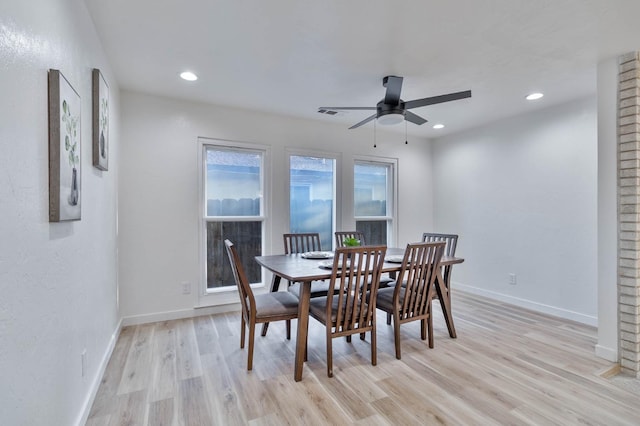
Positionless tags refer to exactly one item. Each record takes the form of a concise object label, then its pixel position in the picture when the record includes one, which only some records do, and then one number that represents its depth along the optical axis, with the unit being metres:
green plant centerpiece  2.92
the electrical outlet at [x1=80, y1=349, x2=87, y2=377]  1.76
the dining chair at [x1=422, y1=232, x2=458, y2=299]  3.25
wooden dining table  2.29
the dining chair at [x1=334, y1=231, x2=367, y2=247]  3.92
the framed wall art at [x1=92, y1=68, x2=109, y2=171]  2.07
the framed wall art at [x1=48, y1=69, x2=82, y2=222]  1.31
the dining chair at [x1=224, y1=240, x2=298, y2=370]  2.35
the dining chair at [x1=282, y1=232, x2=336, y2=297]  3.64
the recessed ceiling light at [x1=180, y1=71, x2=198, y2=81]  2.87
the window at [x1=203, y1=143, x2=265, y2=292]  3.83
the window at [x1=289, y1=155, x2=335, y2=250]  4.34
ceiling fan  2.50
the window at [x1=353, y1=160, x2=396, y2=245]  4.86
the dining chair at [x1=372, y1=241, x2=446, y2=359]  2.59
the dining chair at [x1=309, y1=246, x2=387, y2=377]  2.30
